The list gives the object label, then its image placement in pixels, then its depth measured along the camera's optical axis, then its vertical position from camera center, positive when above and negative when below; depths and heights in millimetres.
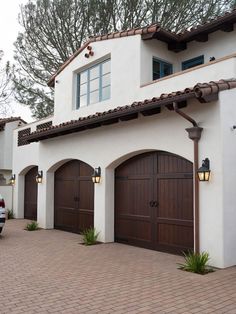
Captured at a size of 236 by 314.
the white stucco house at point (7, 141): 15158 +1996
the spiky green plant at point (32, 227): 10187 -1870
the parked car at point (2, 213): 8711 -1159
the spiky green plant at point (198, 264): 5397 -1734
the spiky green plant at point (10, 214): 13571 -1854
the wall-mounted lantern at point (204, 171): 5746 +125
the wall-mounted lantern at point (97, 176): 8311 +26
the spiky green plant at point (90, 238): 7899 -1767
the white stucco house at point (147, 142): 5773 +916
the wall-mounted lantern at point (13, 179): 13845 -115
